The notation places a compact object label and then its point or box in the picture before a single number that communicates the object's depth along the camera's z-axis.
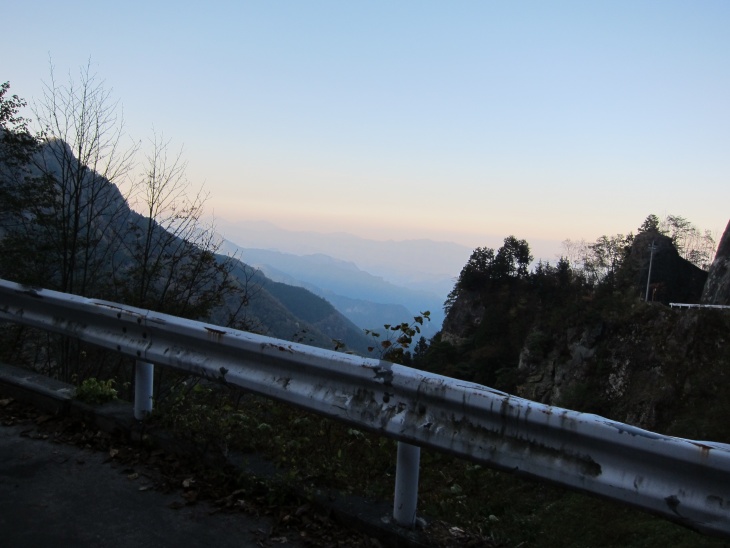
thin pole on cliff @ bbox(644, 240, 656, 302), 46.77
